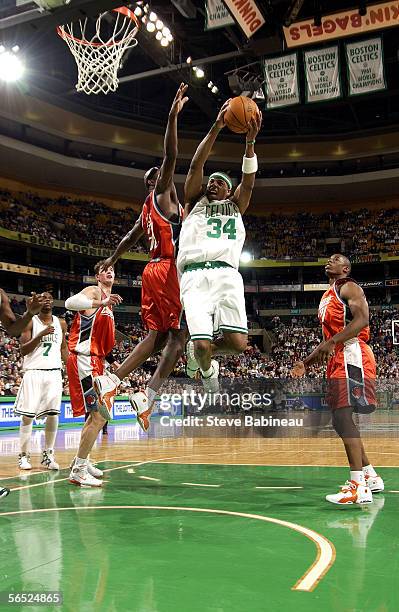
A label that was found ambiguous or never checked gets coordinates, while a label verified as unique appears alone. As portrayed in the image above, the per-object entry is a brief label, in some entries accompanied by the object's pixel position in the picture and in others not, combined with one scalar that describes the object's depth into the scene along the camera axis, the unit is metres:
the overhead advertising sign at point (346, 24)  13.20
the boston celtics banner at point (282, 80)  15.41
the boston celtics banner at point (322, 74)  14.78
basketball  5.05
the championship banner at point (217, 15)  13.81
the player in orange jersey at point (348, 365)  5.33
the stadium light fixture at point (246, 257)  35.56
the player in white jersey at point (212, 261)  4.93
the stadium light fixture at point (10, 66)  15.97
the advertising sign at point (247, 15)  12.59
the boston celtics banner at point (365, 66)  14.38
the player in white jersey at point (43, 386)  8.12
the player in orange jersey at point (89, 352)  6.39
